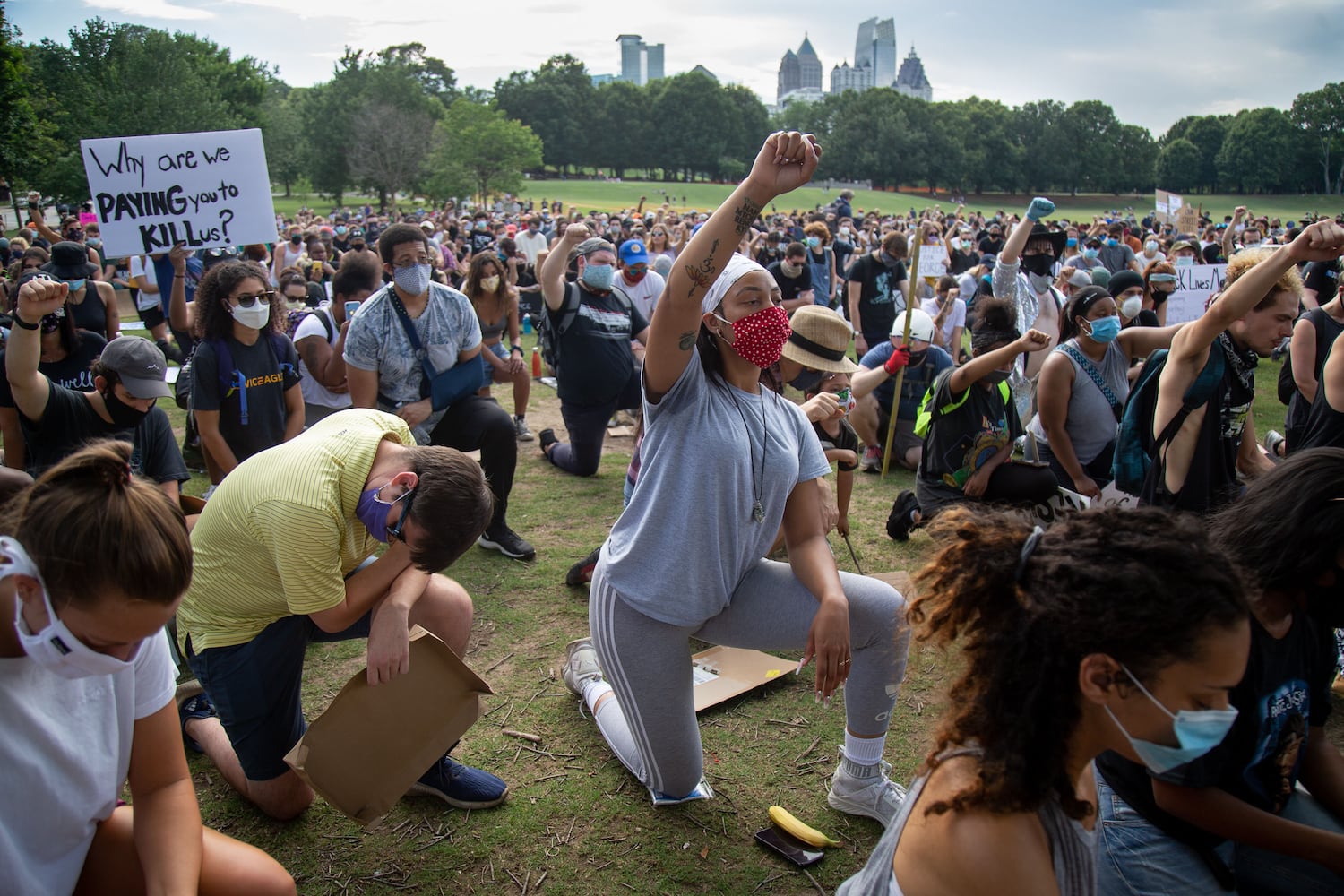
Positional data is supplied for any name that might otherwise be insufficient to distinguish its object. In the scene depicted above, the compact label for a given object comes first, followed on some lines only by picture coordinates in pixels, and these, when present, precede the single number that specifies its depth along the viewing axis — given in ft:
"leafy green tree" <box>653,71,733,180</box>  327.26
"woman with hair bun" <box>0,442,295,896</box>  5.79
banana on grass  10.52
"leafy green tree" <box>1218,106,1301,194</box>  244.42
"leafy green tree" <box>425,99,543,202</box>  197.26
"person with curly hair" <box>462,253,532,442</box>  24.23
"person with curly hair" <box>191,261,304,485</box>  15.90
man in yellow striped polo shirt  9.07
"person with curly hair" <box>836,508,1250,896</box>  5.52
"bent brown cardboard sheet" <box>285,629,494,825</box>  9.57
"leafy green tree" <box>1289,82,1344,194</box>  236.63
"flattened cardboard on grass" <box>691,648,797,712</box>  13.66
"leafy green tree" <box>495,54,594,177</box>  328.08
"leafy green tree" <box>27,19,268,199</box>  129.80
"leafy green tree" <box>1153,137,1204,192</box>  263.70
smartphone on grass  10.24
